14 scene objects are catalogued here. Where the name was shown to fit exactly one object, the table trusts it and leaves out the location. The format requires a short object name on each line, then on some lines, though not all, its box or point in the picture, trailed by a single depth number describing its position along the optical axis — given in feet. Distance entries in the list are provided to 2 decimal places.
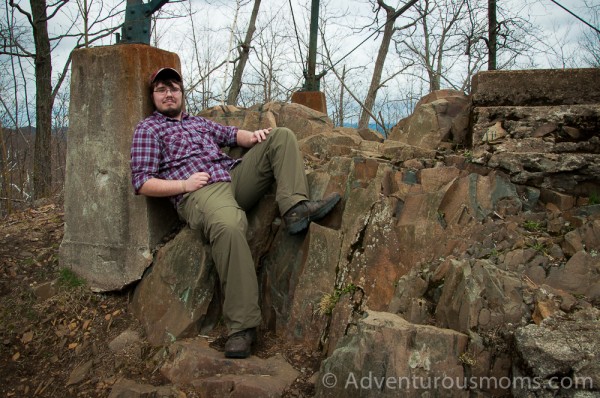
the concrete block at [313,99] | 25.17
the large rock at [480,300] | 8.53
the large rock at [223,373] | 9.99
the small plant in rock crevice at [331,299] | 11.07
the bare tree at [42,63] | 34.01
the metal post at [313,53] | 24.31
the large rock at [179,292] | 12.19
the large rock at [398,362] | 8.19
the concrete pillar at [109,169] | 13.19
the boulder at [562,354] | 7.02
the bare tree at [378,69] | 43.04
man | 11.02
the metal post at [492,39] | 23.66
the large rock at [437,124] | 15.78
